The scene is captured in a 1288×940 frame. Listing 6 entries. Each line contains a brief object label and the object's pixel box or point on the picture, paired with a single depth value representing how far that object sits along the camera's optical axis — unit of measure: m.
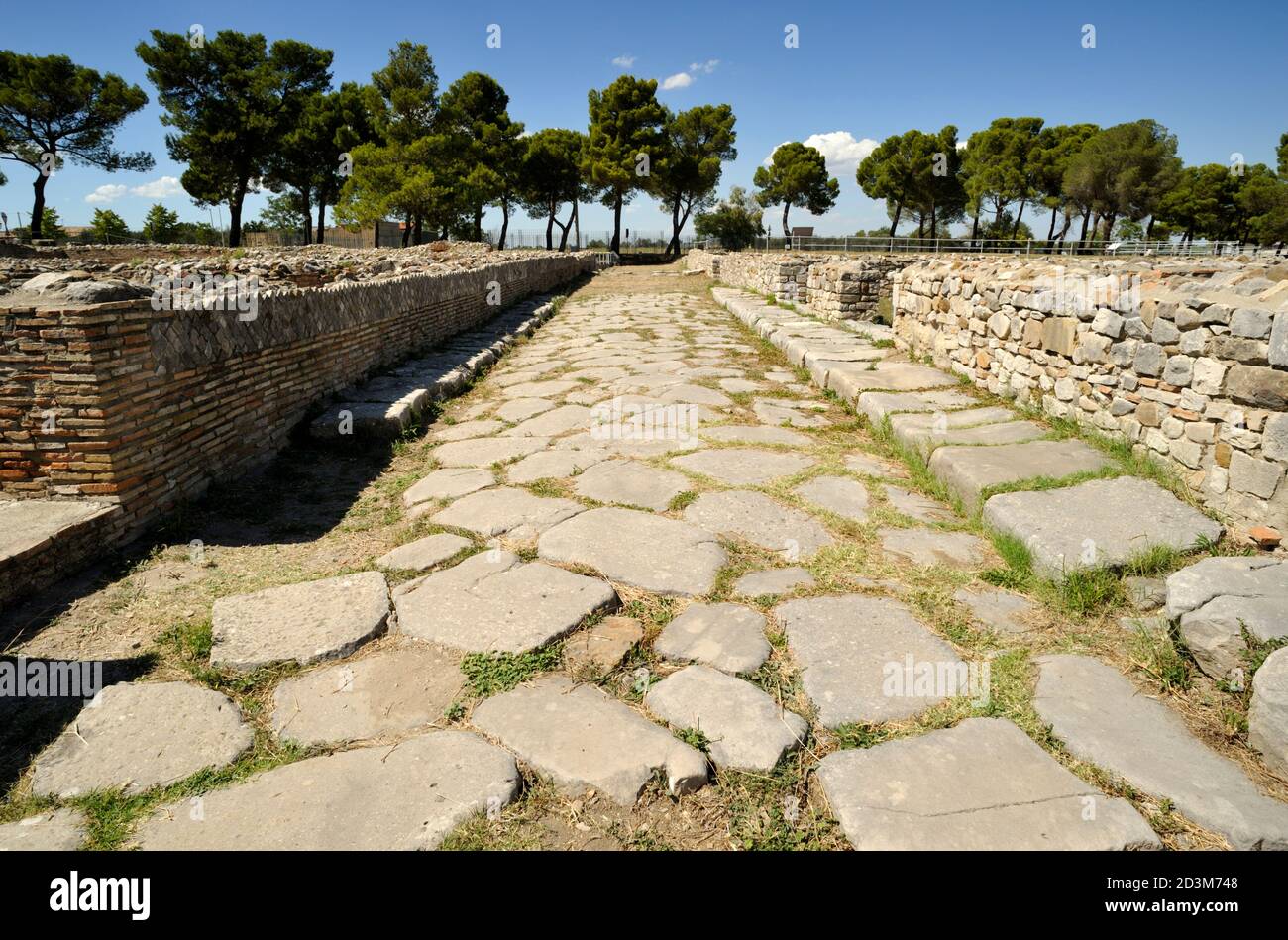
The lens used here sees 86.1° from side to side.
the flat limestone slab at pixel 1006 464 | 3.45
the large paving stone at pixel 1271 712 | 1.80
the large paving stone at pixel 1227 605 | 2.11
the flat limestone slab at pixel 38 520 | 2.71
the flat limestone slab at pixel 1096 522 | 2.74
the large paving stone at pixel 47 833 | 1.62
